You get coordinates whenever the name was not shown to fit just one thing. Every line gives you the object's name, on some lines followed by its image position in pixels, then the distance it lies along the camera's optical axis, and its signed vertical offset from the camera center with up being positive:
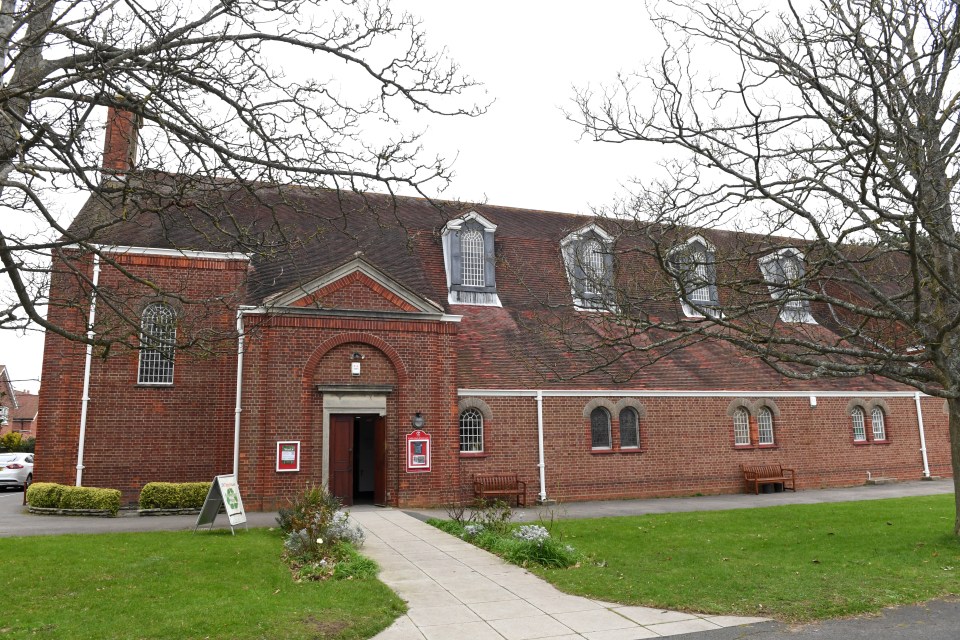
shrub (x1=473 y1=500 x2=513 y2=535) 13.09 -1.68
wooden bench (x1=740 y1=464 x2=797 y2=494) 22.15 -1.48
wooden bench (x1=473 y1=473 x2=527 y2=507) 18.86 -1.42
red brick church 17.58 +1.17
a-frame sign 13.37 -1.22
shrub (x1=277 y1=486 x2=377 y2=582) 9.79 -1.64
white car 26.25 -1.08
